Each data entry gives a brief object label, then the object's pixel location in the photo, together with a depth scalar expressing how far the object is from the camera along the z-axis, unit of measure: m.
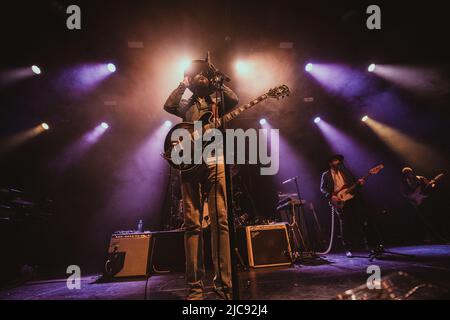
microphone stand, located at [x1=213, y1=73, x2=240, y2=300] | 1.59
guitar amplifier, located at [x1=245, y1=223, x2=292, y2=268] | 4.34
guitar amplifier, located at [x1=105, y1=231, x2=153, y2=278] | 4.21
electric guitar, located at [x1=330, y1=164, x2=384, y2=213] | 5.14
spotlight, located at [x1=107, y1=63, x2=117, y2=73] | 5.81
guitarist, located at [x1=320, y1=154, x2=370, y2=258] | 5.04
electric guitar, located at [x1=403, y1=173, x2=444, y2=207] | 7.08
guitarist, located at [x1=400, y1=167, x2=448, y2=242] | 7.10
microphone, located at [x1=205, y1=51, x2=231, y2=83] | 2.06
